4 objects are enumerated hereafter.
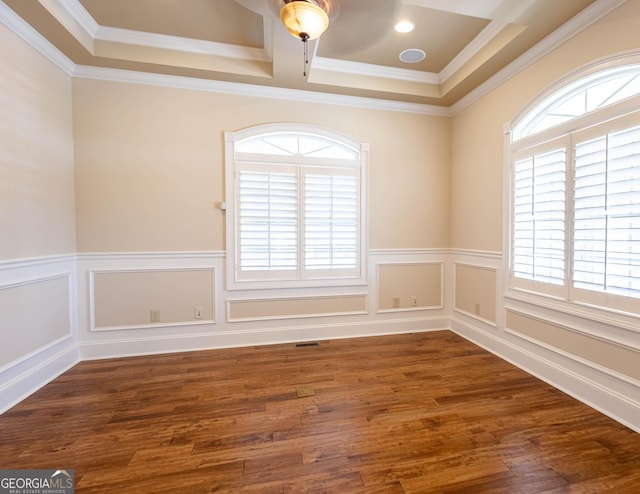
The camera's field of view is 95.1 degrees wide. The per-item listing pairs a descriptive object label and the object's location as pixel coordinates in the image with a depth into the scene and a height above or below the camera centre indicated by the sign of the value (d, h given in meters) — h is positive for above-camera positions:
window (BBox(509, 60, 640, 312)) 1.96 +0.35
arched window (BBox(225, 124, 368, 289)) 3.29 +0.34
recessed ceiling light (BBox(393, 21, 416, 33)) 2.55 +1.86
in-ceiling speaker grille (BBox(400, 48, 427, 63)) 2.96 +1.89
